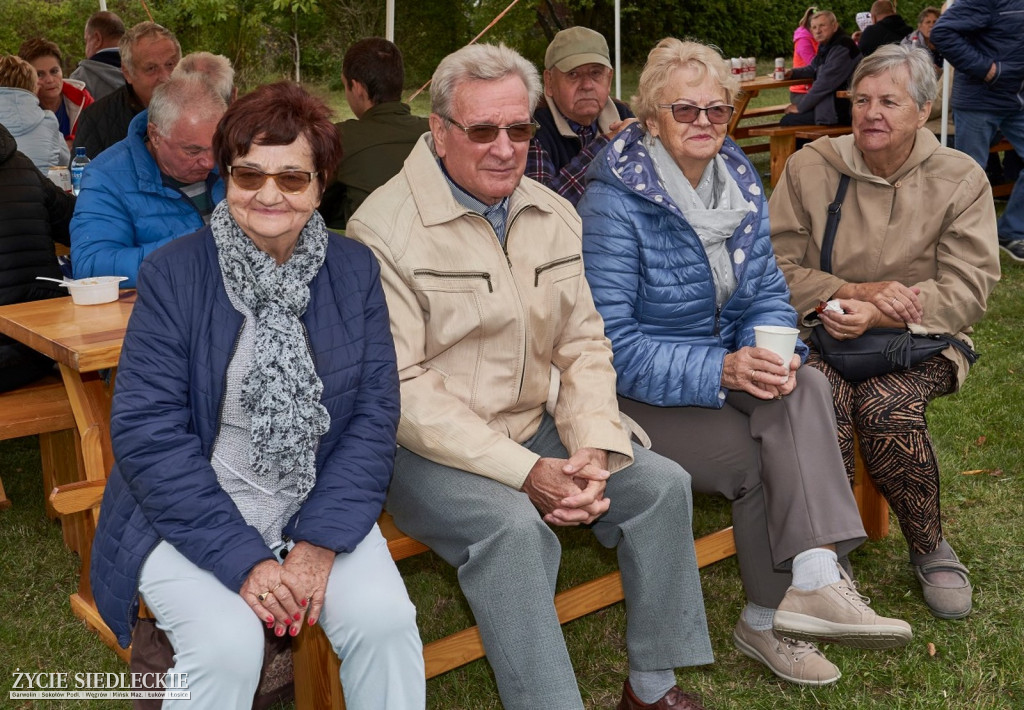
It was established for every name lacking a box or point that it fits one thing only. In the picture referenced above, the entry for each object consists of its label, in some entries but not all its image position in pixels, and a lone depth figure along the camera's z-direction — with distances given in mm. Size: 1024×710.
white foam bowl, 3043
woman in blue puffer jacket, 2799
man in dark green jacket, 4594
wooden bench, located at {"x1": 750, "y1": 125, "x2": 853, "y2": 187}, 9609
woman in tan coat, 3238
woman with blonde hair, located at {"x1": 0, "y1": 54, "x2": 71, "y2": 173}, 5797
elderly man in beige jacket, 2514
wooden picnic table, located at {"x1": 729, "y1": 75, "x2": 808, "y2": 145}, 11438
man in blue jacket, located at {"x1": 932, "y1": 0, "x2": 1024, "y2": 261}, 7148
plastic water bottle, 4420
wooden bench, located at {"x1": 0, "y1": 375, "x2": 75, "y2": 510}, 3311
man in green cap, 4750
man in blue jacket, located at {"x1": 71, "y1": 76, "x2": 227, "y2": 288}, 3203
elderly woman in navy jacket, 2096
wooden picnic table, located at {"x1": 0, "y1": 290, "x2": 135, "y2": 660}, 2658
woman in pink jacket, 14180
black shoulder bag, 3297
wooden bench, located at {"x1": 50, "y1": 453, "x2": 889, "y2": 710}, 2504
